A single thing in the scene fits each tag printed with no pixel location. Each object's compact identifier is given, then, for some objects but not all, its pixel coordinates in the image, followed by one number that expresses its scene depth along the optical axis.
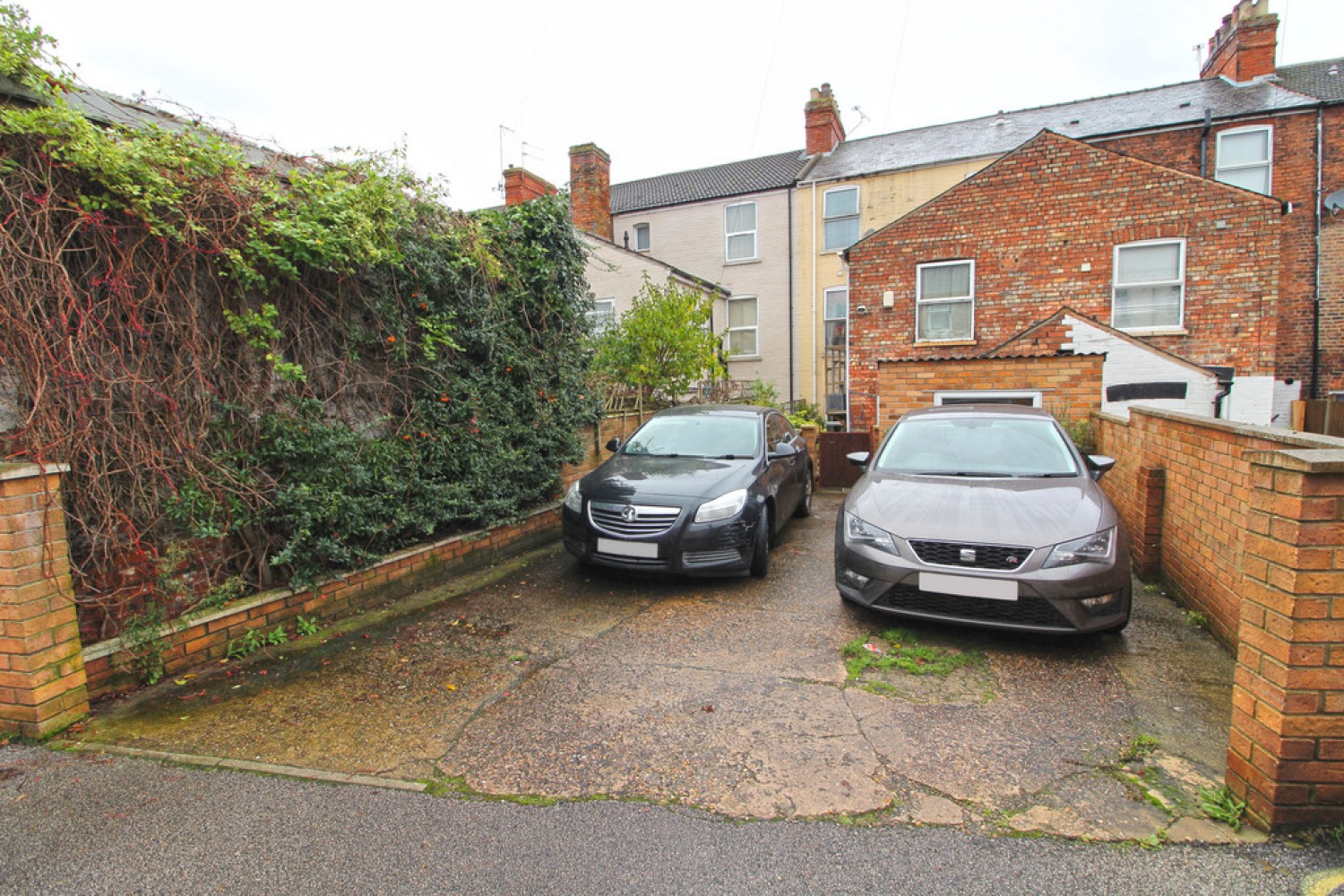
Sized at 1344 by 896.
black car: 5.10
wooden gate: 10.26
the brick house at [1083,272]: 10.63
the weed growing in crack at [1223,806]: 2.32
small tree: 10.44
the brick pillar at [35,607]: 2.86
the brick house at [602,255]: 13.86
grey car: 3.72
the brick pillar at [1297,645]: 2.16
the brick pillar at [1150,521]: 5.21
